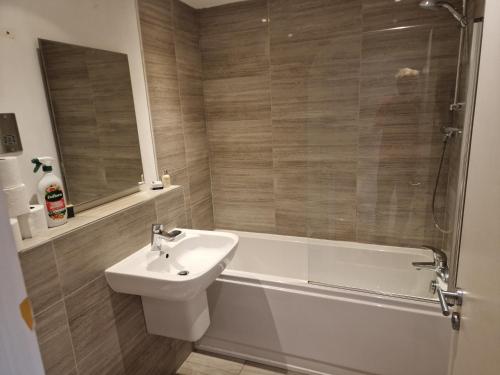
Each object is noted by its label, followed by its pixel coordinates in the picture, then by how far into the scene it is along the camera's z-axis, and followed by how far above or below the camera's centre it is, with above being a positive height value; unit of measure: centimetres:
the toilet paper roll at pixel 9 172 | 125 -17
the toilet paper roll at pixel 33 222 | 131 -39
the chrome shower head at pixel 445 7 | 197 +61
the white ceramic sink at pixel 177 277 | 151 -79
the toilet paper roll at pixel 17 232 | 120 -39
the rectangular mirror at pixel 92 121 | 160 +2
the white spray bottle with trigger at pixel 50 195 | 147 -31
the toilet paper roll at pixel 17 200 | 126 -28
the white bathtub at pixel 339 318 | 178 -122
